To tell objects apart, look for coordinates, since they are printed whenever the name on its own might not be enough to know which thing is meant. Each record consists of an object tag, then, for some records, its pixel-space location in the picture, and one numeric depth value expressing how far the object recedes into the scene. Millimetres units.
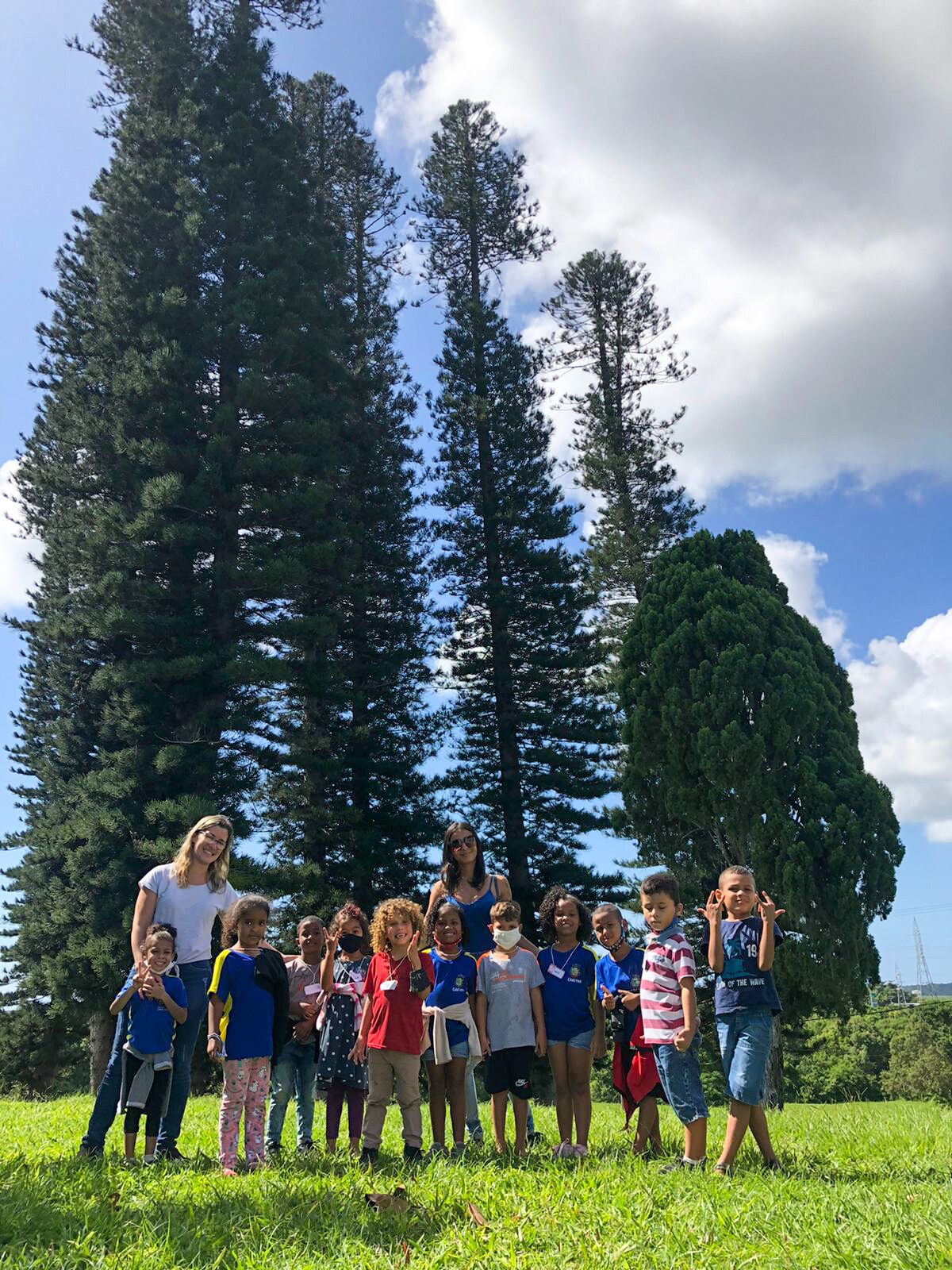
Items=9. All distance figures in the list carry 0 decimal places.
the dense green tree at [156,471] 14258
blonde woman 5141
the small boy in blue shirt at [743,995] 4504
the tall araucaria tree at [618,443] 21531
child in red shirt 5039
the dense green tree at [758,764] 14008
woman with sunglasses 5895
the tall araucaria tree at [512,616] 18422
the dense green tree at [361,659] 16031
